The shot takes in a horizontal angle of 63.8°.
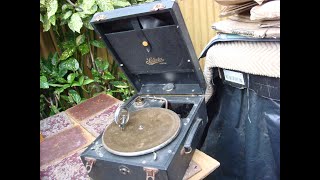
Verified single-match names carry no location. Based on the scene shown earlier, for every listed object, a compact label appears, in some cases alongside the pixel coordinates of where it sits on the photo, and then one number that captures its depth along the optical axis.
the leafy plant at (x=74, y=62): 2.07
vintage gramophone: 1.14
